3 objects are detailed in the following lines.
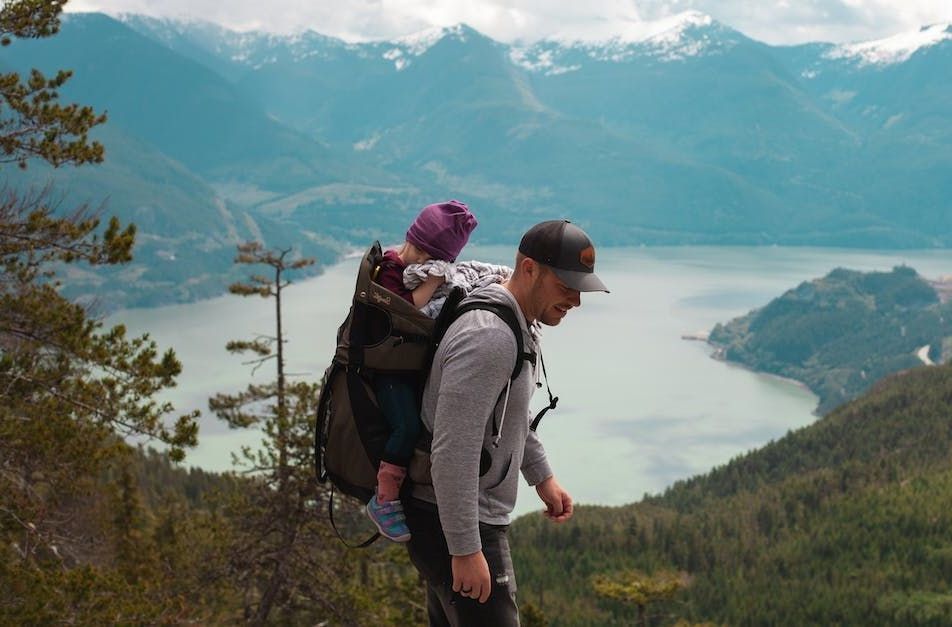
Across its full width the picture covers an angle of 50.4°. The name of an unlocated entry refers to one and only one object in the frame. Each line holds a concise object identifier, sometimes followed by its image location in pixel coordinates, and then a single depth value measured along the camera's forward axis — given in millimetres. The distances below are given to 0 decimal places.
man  3693
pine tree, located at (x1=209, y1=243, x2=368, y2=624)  15414
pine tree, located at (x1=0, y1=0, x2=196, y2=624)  9523
